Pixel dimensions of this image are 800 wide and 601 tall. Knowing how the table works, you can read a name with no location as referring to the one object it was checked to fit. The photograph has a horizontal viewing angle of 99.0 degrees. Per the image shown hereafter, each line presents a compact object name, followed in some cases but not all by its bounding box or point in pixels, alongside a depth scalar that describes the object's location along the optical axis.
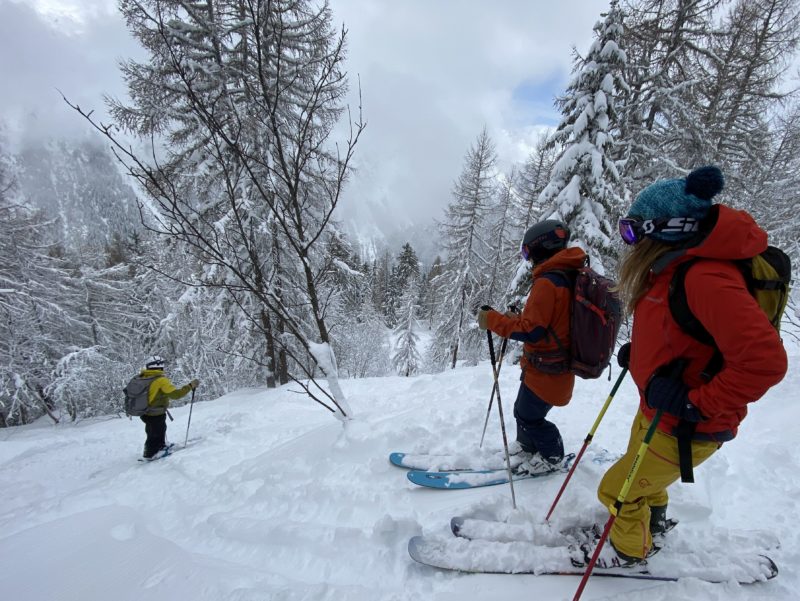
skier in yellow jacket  6.39
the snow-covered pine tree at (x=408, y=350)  29.05
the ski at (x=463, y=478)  3.42
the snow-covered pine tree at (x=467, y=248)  19.27
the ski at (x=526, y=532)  2.62
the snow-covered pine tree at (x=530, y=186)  19.27
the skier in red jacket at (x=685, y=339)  1.54
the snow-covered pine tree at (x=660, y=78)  10.20
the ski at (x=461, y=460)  3.63
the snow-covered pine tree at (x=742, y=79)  11.14
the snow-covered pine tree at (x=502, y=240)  20.88
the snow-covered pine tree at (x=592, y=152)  8.85
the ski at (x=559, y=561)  2.25
